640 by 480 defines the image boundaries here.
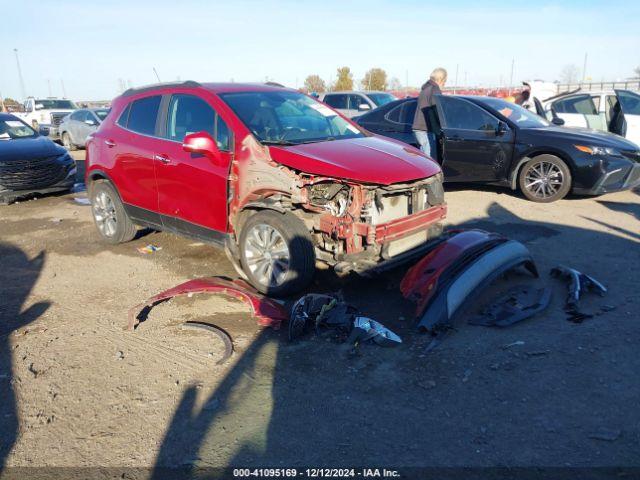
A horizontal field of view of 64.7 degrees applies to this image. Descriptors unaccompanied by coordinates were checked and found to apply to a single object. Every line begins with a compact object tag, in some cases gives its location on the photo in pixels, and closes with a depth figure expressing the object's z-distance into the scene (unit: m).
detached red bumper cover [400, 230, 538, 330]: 3.91
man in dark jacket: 7.98
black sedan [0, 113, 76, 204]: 9.12
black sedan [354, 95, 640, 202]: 7.59
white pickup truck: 21.64
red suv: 4.22
